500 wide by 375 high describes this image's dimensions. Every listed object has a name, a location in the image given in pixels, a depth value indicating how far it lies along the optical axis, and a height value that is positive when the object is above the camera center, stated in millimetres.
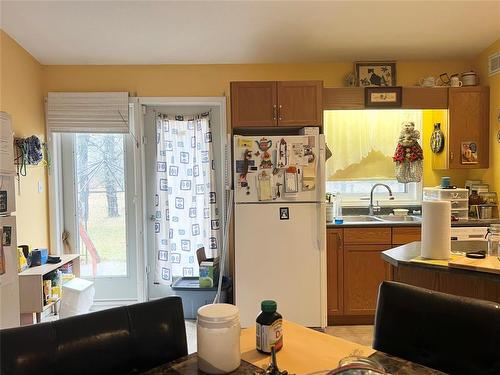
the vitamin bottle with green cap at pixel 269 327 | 1166 -438
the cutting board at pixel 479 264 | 1742 -393
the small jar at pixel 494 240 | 1944 -315
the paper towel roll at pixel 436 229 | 1886 -248
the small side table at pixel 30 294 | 3004 -838
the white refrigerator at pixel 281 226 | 3137 -370
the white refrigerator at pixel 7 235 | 2366 -311
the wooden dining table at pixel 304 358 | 1079 -517
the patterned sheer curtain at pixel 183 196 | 3932 -143
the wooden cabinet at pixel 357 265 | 3383 -741
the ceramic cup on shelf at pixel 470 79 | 3719 +933
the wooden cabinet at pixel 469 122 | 3643 +515
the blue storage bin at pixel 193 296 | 3559 -1035
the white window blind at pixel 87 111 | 3762 +683
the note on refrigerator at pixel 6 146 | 2381 +229
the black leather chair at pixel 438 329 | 1164 -480
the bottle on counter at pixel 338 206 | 3893 -271
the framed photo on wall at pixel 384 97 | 3602 +744
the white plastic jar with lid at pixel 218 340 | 1028 -418
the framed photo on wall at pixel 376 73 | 3779 +1016
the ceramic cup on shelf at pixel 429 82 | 3682 +897
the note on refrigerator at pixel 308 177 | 3143 +22
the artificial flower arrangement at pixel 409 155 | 3814 +223
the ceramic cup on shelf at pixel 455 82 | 3678 +892
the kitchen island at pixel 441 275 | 1832 -509
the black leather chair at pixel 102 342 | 1008 -449
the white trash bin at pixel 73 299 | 3322 -977
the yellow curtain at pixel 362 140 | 3967 +395
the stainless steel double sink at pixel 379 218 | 3734 -382
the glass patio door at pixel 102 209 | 3934 -264
